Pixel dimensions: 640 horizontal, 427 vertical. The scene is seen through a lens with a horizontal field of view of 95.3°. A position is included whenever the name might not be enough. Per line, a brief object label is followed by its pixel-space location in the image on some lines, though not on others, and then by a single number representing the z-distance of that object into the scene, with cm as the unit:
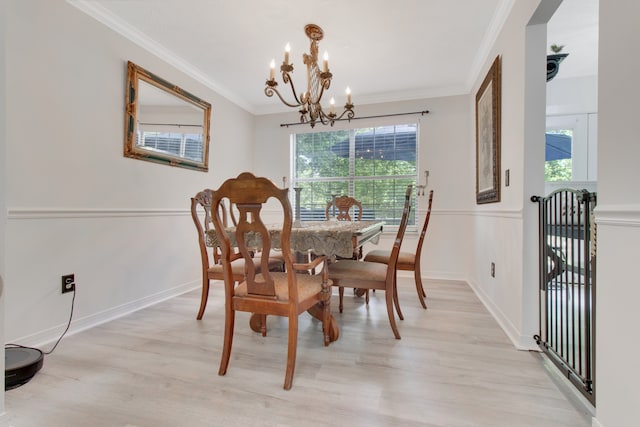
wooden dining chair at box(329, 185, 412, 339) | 193
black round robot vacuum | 138
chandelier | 191
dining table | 160
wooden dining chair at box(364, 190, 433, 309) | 252
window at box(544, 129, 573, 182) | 358
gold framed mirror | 244
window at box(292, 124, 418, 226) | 383
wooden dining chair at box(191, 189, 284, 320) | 222
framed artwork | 232
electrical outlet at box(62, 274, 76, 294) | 199
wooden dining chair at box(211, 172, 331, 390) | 136
